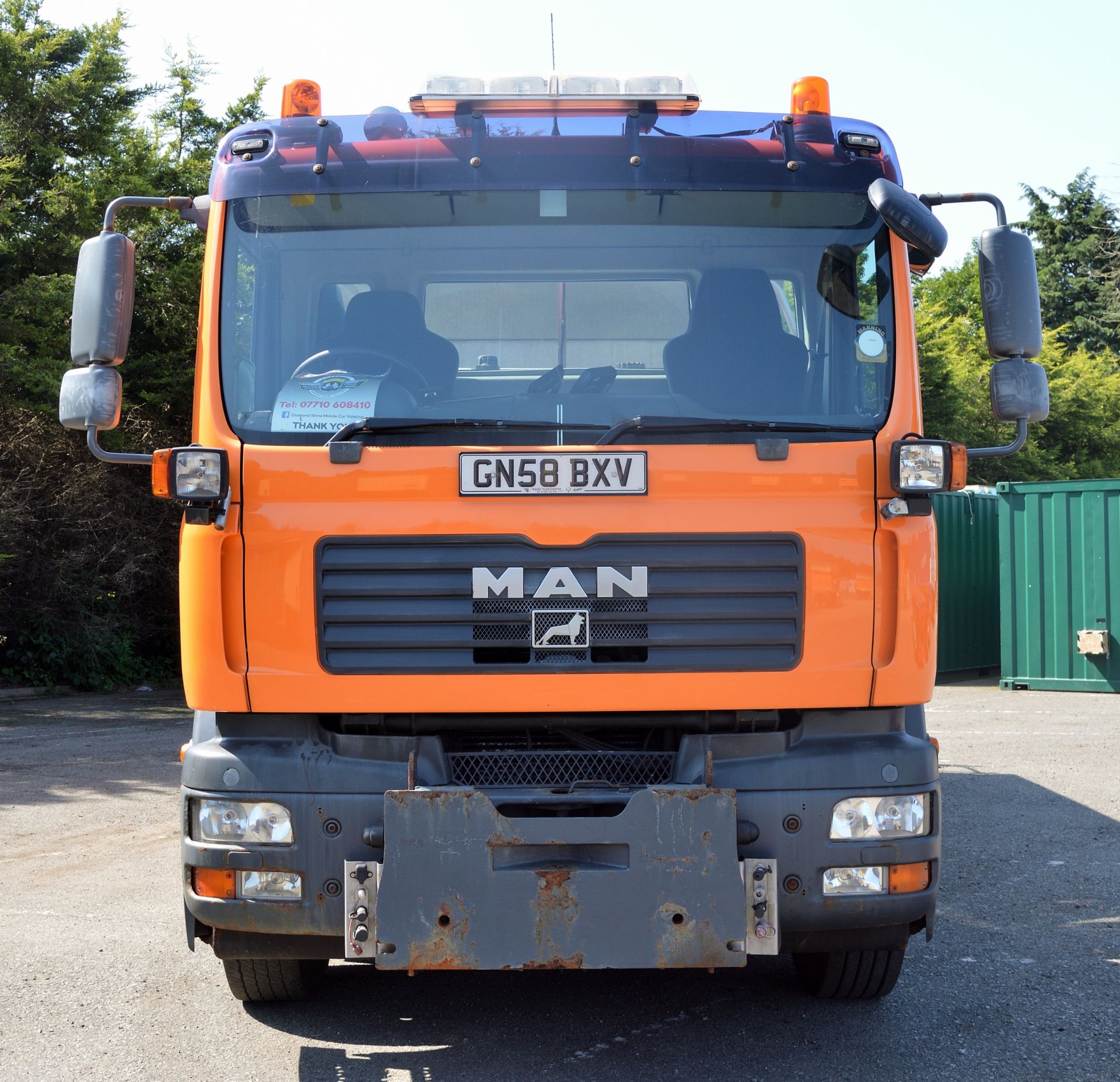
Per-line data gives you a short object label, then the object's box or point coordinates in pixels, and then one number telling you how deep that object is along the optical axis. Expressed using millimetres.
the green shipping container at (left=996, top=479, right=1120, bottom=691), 14719
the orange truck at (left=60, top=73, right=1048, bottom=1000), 3482
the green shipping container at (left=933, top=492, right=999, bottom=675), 17172
